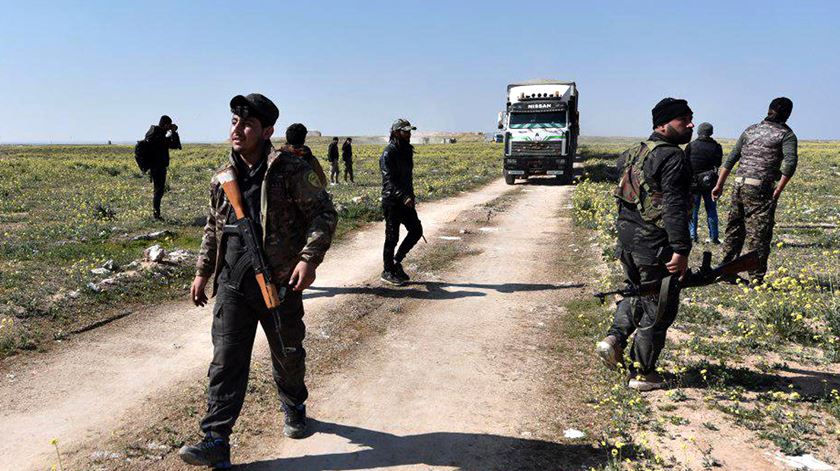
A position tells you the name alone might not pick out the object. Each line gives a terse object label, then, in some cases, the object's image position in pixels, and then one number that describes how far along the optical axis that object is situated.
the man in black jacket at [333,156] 24.61
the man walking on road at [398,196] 8.05
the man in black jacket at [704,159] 9.96
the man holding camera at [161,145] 12.55
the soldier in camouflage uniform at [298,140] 6.79
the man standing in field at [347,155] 24.95
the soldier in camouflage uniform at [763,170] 7.16
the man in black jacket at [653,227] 4.40
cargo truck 23.83
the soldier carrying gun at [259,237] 3.56
